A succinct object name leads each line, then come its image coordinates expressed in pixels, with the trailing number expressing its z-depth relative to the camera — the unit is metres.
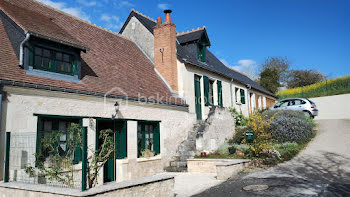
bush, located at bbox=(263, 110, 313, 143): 13.06
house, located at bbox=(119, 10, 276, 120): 13.54
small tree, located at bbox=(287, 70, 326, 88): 42.38
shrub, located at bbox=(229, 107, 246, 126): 16.96
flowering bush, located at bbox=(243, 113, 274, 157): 10.37
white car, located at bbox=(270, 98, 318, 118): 18.31
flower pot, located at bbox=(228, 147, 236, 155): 11.39
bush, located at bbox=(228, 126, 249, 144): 13.86
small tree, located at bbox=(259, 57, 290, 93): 30.47
